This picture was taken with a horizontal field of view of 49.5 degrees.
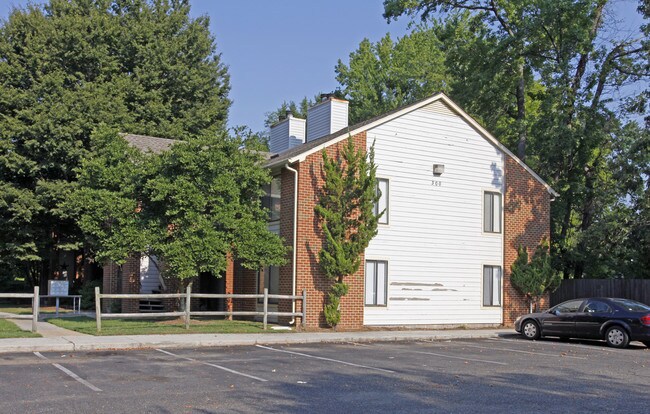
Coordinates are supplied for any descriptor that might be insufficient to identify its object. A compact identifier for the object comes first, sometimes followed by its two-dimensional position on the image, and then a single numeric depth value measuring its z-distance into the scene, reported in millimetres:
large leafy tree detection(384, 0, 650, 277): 29797
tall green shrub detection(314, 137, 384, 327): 21750
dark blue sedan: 19094
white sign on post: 25406
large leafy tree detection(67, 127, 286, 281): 20422
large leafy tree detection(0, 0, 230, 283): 34562
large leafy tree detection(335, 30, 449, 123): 52812
